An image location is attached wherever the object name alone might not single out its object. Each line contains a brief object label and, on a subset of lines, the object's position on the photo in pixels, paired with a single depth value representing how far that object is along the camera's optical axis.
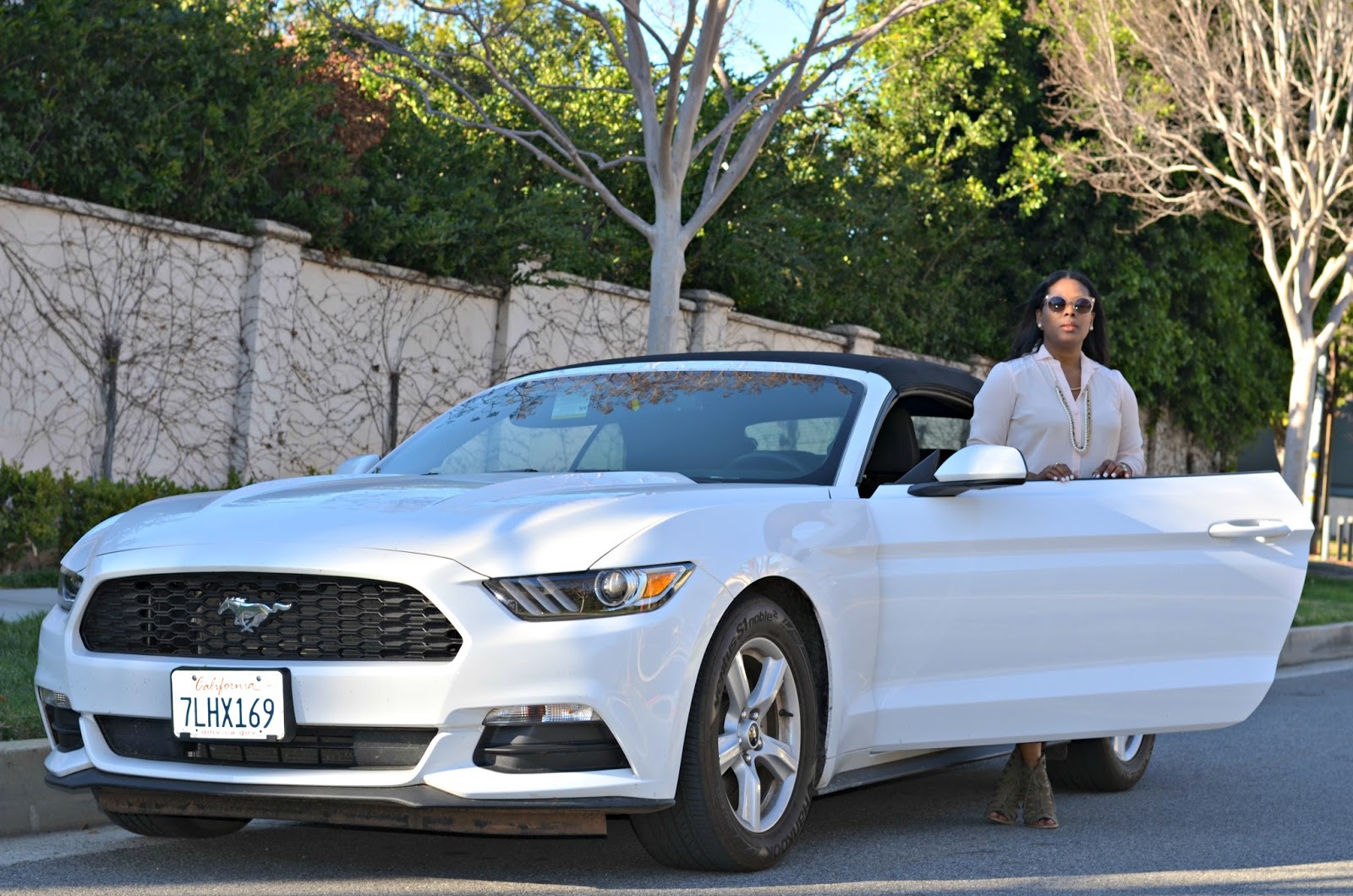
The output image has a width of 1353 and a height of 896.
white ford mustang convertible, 4.62
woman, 6.52
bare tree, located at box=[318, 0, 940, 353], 12.34
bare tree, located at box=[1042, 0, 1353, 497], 19.61
